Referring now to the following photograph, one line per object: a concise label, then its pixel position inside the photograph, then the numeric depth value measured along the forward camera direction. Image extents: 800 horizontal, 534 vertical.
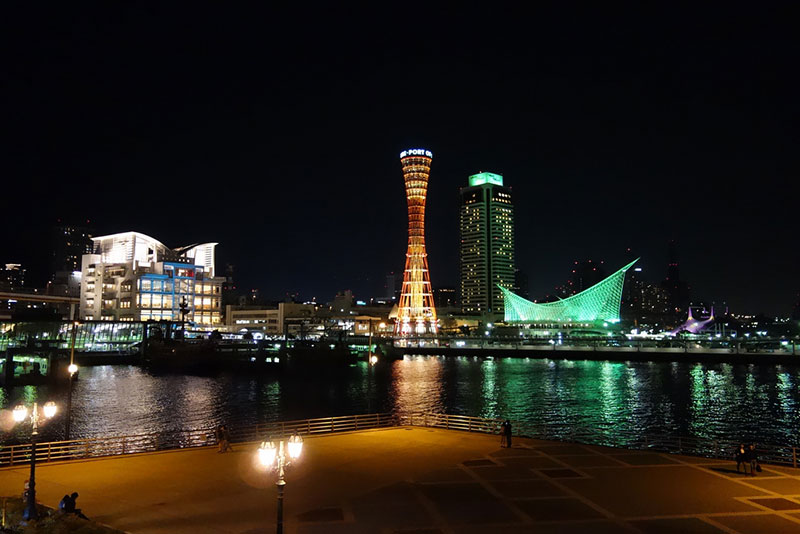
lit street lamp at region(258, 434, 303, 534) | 9.66
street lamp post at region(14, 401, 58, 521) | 10.89
